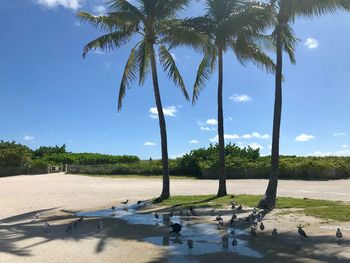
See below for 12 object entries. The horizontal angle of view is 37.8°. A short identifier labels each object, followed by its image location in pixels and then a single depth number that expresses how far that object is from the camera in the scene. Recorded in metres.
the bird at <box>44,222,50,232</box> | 15.35
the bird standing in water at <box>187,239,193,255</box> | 11.39
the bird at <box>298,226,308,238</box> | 12.10
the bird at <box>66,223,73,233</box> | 15.08
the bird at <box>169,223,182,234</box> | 13.95
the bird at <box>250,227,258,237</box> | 12.91
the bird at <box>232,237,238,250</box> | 11.63
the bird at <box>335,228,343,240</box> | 11.89
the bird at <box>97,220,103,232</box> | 15.07
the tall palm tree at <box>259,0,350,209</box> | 18.61
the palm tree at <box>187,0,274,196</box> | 20.72
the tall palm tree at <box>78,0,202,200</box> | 22.64
